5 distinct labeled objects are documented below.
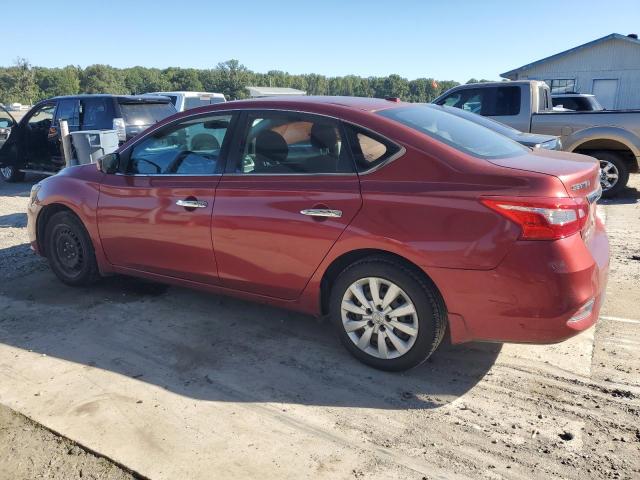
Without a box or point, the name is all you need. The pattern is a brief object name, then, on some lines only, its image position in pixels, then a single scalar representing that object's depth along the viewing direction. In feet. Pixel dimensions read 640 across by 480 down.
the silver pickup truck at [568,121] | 28.55
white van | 43.47
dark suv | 32.55
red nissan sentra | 9.61
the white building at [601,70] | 88.17
